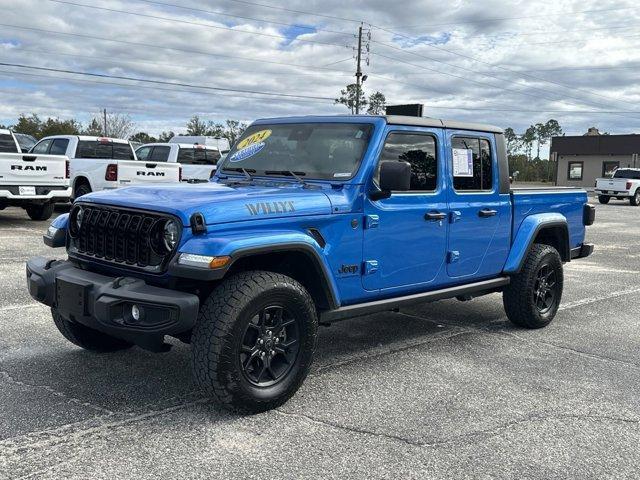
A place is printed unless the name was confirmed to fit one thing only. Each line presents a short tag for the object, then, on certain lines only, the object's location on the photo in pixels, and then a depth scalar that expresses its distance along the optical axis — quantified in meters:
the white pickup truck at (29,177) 12.34
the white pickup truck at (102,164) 14.30
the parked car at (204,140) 21.84
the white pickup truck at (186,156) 17.00
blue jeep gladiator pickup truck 3.55
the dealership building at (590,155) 47.84
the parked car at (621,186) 28.72
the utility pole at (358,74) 45.47
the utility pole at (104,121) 74.22
